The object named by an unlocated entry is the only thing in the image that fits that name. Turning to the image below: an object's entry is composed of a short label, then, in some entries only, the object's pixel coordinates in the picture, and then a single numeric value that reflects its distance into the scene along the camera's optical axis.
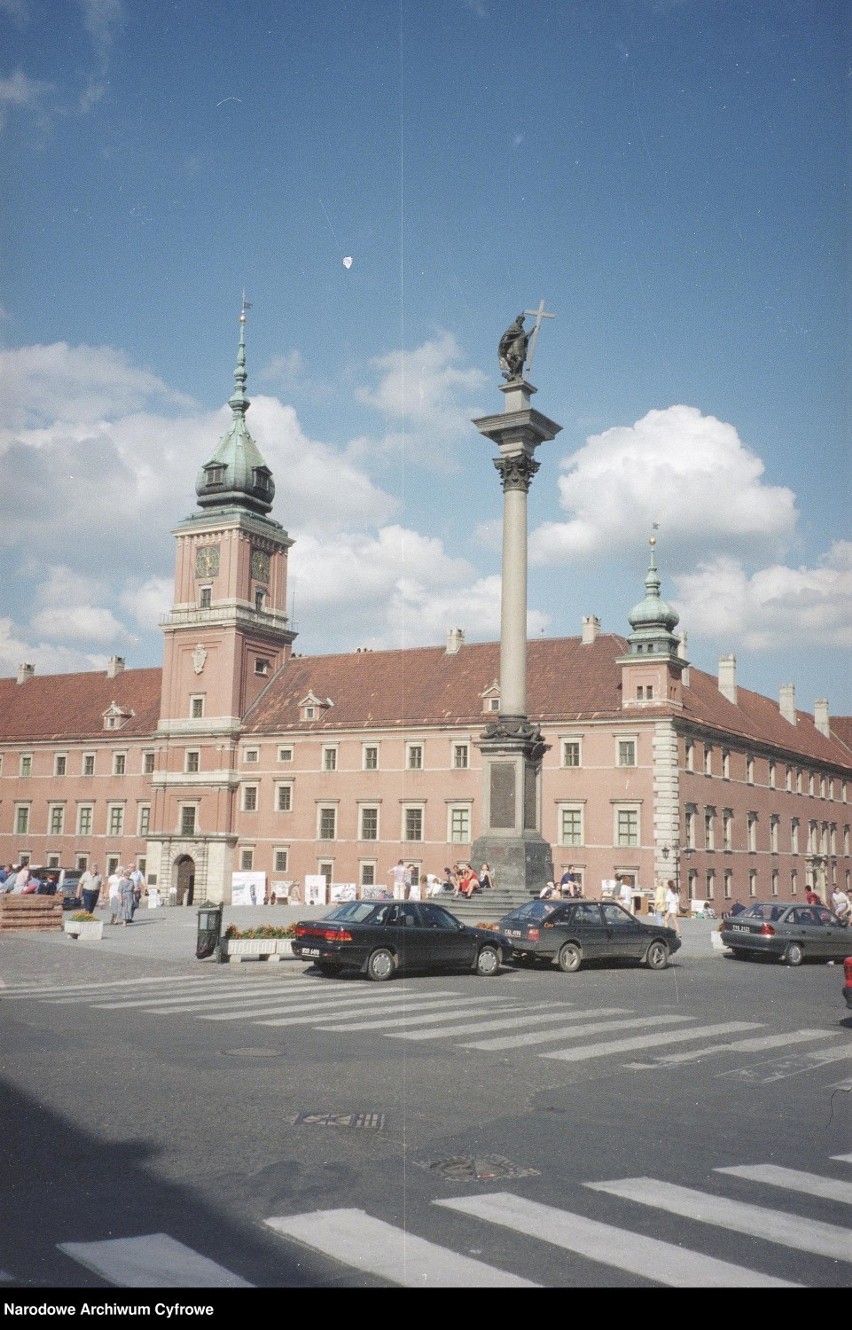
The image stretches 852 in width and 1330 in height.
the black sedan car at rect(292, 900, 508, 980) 20.27
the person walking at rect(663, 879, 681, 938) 33.75
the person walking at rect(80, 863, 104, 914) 38.09
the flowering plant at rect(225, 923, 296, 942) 24.36
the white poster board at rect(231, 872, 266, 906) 49.22
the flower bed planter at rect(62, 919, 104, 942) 28.61
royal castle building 56.22
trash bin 23.38
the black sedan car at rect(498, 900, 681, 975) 22.78
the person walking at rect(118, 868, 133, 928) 35.56
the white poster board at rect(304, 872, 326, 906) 52.00
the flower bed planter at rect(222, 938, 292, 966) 23.45
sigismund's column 32.50
